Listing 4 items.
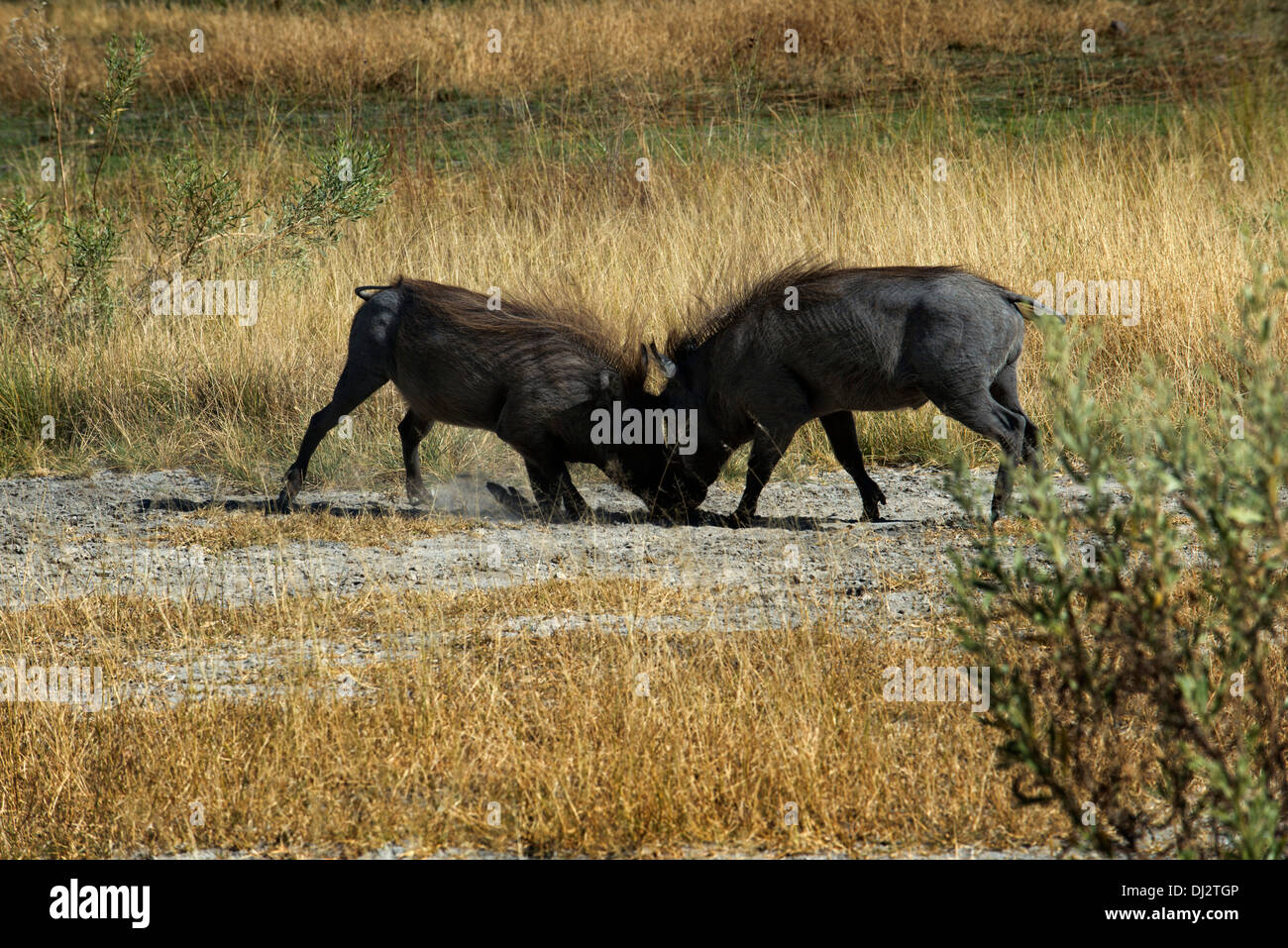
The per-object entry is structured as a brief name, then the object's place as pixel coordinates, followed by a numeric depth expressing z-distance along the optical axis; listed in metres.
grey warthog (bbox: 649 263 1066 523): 12.09
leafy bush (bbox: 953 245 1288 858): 5.51
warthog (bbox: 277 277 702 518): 12.94
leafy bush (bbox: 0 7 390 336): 17.73
